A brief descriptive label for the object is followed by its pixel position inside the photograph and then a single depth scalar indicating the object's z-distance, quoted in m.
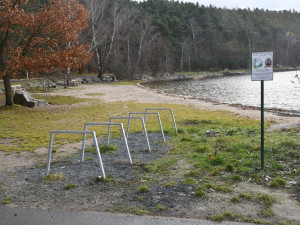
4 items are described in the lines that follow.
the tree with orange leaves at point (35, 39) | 14.99
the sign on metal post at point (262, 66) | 5.57
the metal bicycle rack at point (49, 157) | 5.63
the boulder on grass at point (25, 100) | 18.00
